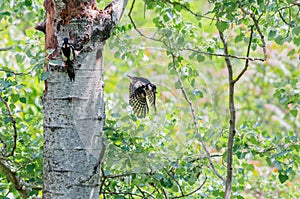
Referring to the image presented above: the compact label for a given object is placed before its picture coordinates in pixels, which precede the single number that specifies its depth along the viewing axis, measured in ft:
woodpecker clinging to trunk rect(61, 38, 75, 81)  59.61
